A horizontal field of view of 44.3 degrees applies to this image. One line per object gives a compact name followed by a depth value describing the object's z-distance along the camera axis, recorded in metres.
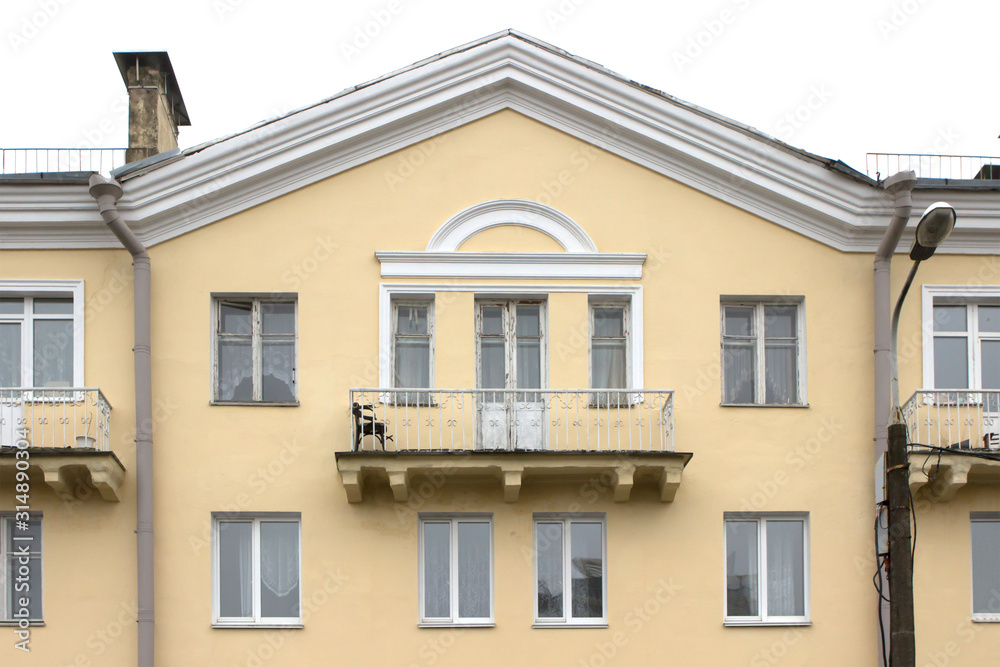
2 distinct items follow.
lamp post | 11.17
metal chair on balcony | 14.31
